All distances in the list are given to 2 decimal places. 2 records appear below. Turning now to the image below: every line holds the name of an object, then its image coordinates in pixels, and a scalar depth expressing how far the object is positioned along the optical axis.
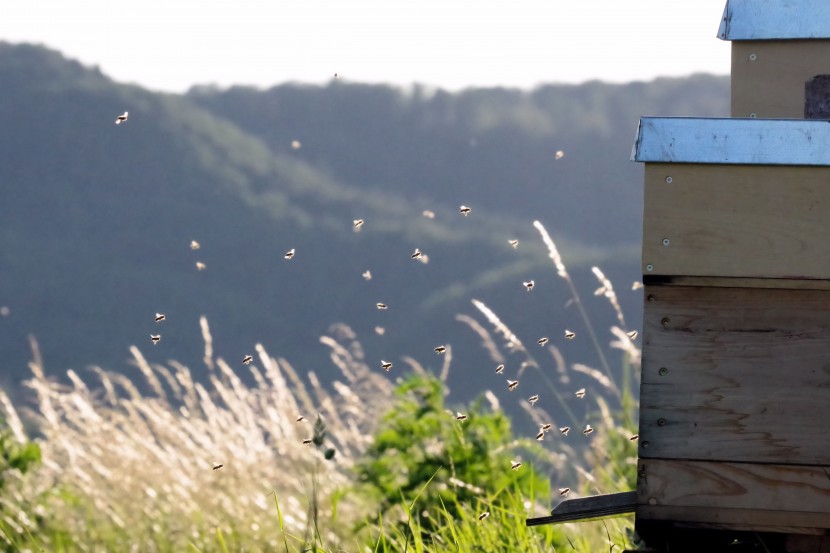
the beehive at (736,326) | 6.23
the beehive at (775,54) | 8.06
